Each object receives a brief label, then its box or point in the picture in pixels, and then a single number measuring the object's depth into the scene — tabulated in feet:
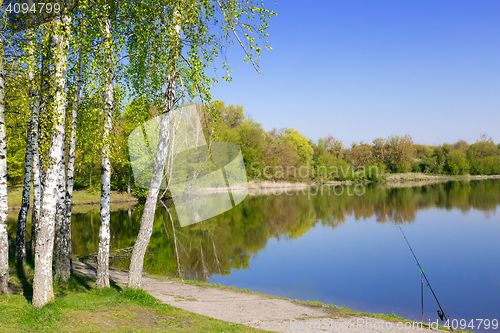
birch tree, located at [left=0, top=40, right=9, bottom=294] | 21.09
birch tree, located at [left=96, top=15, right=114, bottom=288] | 25.73
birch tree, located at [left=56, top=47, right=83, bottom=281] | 26.81
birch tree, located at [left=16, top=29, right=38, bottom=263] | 30.17
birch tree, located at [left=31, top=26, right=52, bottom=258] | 32.12
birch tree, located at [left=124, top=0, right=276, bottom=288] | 21.54
